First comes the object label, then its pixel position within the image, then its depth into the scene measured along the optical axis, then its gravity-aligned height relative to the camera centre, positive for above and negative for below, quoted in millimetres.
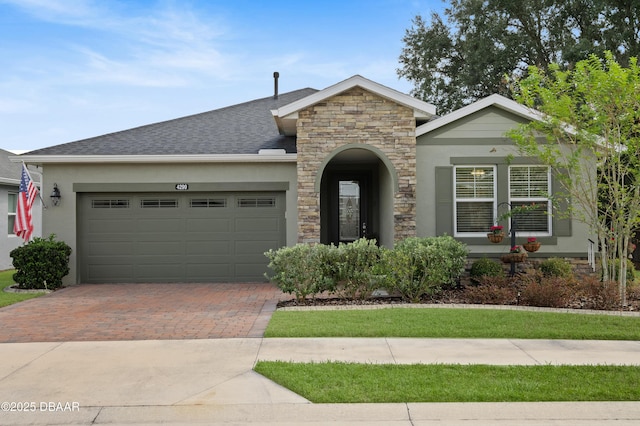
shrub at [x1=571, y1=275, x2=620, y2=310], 9203 -1593
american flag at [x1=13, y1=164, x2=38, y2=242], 12688 -38
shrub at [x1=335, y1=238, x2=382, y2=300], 9984 -1116
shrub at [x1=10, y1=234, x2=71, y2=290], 12164 -1255
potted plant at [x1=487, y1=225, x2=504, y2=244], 11930 -664
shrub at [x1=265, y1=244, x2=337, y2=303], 9789 -1171
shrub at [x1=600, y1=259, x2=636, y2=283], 11634 -1502
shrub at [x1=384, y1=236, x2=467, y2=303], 9891 -1178
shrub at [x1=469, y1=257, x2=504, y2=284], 11484 -1393
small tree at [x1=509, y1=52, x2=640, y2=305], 9328 +1481
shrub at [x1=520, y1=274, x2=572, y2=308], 9344 -1574
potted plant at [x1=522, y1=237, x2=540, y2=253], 11963 -900
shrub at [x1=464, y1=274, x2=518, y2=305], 9727 -1646
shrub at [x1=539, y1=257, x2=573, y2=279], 11555 -1384
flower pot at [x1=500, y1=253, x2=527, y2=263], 11773 -1155
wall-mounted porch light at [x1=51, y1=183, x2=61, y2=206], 13094 +367
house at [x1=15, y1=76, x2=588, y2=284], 12219 +563
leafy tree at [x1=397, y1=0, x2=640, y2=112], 21688 +7513
